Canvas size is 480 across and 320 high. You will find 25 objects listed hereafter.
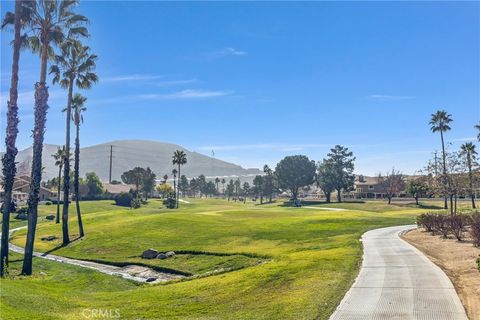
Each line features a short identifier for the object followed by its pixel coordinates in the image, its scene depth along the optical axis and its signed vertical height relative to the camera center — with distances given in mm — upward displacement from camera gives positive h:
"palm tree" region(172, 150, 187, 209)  105544 +8411
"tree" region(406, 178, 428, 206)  97512 +883
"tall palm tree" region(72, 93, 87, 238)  46688 +7903
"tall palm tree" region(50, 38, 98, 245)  40188 +11134
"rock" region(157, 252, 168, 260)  33688 -5108
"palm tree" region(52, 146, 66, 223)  80188 +7431
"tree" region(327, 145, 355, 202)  120788 +7115
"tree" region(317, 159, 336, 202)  120375 +3931
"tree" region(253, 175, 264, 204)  166525 +3768
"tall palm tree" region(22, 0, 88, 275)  25438 +7265
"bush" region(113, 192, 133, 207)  114062 -2214
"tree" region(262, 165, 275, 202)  163562 +3888
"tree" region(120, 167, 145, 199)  140375 +5694
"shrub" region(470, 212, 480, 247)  22578 -2033
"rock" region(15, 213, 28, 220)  77062 -4511
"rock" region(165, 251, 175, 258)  34044 -5008
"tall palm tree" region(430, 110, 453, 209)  71125 +11872
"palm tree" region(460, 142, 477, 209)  43438 +2928
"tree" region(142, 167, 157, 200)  144875 +3839
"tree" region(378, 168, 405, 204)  110225 +2417
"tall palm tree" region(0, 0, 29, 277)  23000 +2710
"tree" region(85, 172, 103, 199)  134375 +1659
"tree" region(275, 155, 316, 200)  133750 +6197
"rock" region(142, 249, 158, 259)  34312 -5046
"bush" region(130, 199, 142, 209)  97462 -2907
